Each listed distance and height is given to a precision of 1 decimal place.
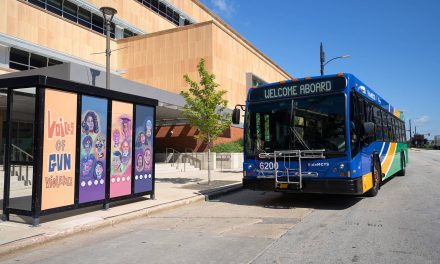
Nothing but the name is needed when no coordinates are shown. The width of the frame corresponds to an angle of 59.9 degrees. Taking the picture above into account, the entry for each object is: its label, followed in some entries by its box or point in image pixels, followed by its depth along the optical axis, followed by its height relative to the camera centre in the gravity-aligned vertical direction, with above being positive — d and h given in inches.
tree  598.2 +72.5
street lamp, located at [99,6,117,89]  635.5 +195.9
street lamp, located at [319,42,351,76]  895.7 +222.7
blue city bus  359.9 +15.2
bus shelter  296.5 +5.5
